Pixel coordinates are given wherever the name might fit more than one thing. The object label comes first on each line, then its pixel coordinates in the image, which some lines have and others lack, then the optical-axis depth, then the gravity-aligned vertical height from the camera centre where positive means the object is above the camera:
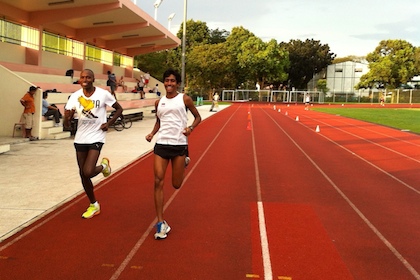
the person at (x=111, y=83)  22.20 +0.78
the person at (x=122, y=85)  26.84 +0.85
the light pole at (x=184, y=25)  27.04 +4.97
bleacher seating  14.28 +0.25
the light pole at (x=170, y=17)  38.78 +7.53
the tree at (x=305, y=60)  82.56 +8.84
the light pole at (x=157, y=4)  33.16 +7.43
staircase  13.83 -1.17
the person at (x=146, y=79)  35.75 +1.71
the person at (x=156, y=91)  34.03 +0.70
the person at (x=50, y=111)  14.02 -0.51
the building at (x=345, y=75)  81.12 +6.09
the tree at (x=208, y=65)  63.47 +5.52
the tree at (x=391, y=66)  73.69 +7.52
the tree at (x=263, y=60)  70.62 +7.37
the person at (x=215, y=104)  34.12 -0.16
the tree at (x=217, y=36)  81.62 +12.89
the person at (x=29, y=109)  13.16 -0.44
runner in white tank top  4.87 -0.41
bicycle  17.81 -1.12
